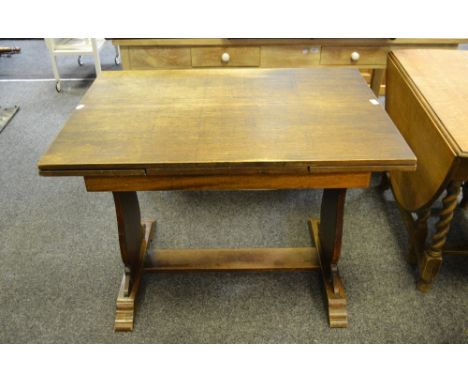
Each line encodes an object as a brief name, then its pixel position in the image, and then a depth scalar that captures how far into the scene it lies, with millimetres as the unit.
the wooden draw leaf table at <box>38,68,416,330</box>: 1190
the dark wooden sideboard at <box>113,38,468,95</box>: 2170
